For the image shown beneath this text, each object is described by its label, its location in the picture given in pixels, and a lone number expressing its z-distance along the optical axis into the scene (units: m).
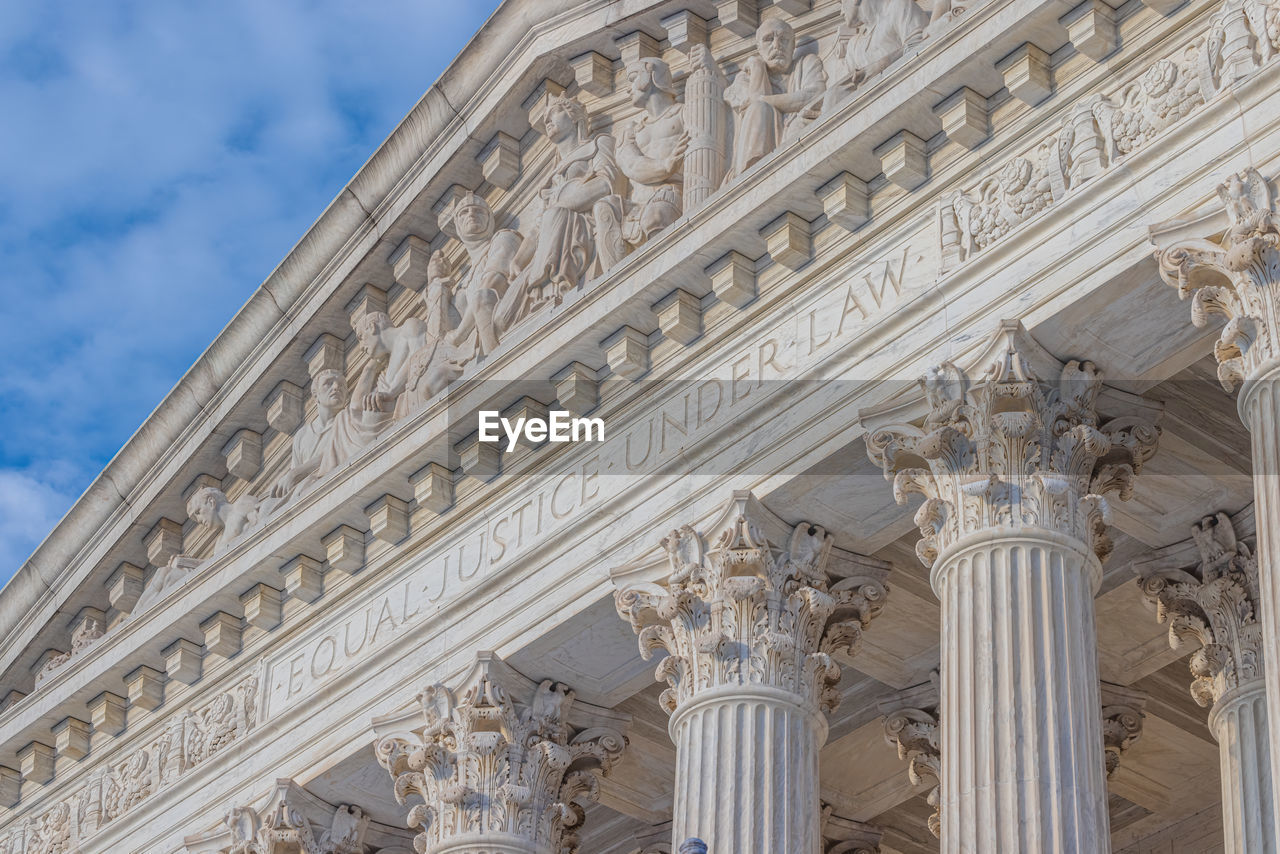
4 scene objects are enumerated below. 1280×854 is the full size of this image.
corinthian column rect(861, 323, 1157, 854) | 18.61
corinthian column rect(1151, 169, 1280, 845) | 17.94
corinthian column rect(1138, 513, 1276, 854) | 21.36
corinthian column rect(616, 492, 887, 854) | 21.25
